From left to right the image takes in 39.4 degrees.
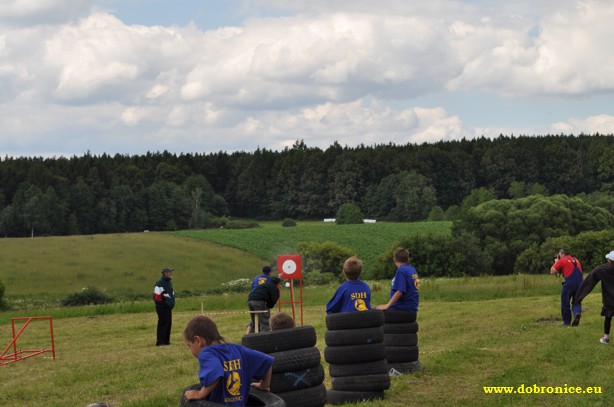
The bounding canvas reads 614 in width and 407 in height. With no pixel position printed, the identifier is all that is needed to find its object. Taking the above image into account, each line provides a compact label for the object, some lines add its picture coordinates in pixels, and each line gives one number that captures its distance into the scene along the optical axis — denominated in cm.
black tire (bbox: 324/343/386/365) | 1239
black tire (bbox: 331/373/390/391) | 1241
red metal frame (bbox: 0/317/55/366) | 2047
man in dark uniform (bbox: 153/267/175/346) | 2222
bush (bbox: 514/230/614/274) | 7112
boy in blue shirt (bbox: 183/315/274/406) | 709
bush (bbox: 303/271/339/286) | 6360
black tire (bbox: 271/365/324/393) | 1016
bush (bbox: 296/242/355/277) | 7512
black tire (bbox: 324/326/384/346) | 1237
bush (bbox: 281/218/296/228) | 12342
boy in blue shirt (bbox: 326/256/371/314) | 1248
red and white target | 2536
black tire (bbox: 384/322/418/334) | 1440
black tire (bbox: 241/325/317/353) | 998
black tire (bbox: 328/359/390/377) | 1247
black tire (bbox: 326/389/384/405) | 1239
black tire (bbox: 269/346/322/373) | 1011
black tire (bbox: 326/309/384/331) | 1230
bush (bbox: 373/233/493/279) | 7056
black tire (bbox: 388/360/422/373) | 1457
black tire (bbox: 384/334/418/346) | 1445
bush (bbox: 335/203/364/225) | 12331
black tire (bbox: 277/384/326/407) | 1021
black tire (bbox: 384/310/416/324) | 1433
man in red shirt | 2070
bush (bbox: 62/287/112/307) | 5141
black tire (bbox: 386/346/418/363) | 1452
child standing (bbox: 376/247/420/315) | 1396
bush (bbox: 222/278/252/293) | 6197
